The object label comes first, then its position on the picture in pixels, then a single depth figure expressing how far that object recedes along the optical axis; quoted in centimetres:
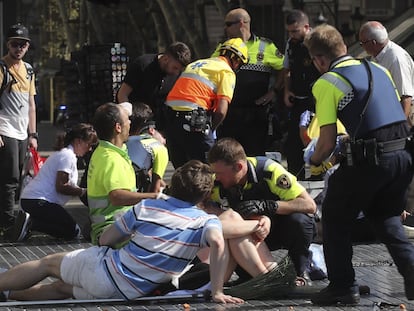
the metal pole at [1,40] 5116
